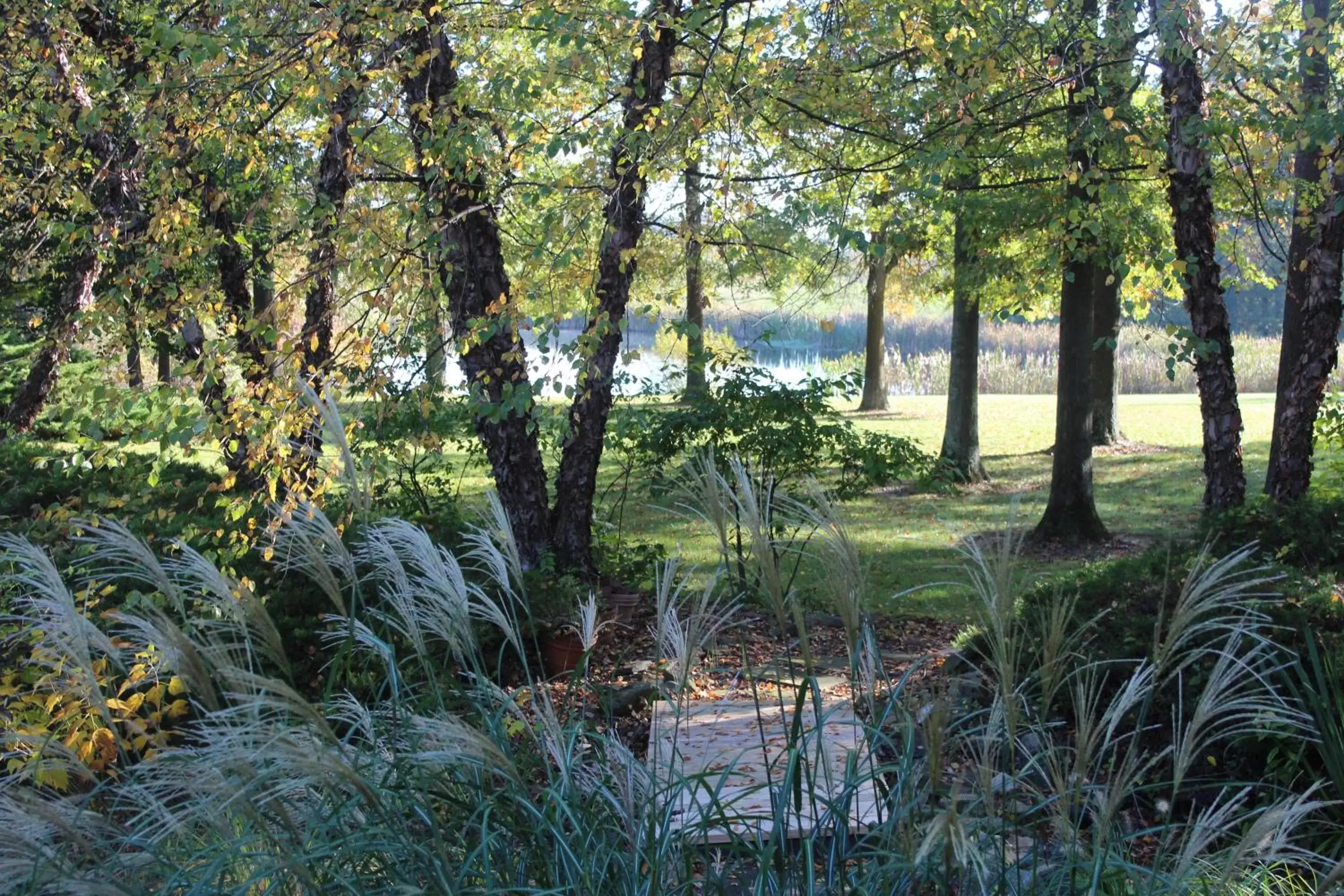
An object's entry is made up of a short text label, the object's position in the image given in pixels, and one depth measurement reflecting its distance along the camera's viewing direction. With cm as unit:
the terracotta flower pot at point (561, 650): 632
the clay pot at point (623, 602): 677
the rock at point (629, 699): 588
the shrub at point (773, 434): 770
